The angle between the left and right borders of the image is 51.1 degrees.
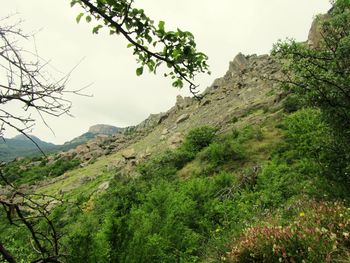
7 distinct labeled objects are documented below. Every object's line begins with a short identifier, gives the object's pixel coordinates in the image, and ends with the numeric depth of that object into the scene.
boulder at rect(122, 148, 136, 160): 33.35
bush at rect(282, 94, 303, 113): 22.42
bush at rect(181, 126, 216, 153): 24.61
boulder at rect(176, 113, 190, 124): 41.72
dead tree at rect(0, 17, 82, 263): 2.11
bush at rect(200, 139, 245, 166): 19.34
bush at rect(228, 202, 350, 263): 4.25
